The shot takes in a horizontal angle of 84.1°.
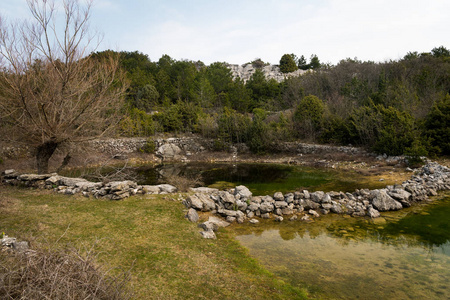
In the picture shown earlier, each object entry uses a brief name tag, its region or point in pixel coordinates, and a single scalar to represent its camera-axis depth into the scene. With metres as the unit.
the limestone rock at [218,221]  8.39
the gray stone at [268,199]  10.48
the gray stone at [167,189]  11.27
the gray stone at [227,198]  10.09
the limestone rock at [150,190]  10.94
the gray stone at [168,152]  28.17
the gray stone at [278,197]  10.68
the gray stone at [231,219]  9.09
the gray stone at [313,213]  9.77
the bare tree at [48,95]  9.20
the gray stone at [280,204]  10.19
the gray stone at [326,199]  10.59
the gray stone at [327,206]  10.28
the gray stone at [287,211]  9.93
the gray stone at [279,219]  9.34
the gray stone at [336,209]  10.09
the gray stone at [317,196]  10.73
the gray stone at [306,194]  10.92
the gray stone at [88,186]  10.47
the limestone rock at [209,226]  7.68
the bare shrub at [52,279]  2.48
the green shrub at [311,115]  28.61
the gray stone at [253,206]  9.94
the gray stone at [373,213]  9.59
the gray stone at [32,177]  11.00
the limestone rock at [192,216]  8.30
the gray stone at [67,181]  10.94
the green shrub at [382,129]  18.80
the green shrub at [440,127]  17.72
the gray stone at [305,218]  9.39
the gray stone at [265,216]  9.57
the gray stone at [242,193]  10.78
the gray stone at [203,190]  11.87
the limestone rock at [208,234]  7.22
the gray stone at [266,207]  9.88
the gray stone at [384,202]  10.18
